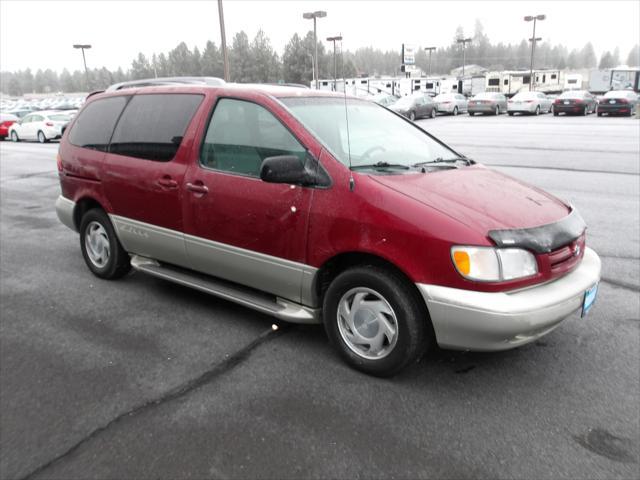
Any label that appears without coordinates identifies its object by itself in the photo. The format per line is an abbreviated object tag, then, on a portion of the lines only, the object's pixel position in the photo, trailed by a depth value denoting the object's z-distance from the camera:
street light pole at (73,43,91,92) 52.66
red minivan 2.91
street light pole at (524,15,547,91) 57.44
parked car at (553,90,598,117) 31.31
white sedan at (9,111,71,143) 24.31
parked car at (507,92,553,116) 32.62
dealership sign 58.94
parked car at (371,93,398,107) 30.77
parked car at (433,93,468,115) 35.53
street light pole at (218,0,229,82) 21.64
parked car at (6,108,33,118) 38.75
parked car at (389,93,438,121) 29.72
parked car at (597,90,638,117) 29.84
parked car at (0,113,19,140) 27.59
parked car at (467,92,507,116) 33.59
